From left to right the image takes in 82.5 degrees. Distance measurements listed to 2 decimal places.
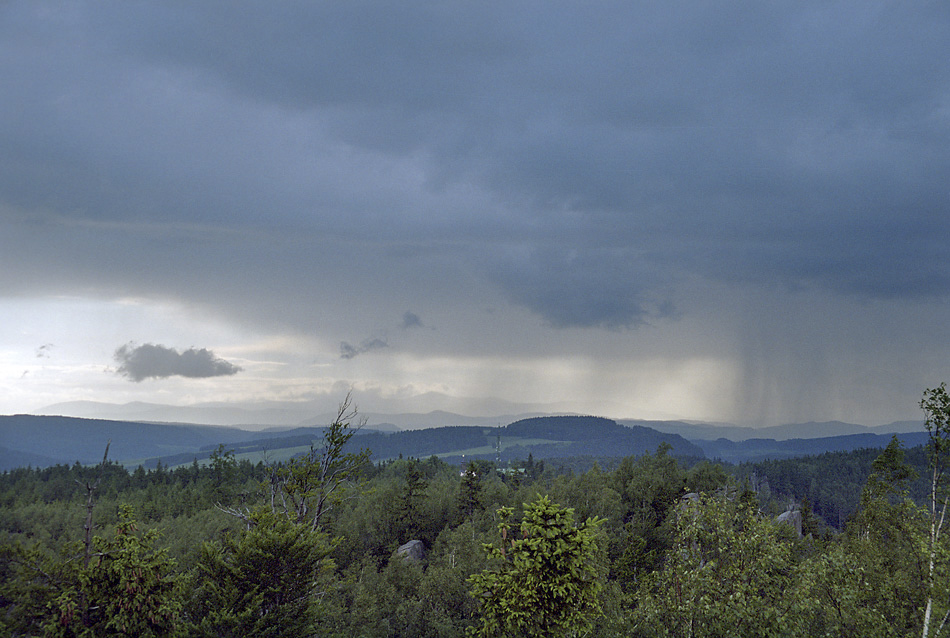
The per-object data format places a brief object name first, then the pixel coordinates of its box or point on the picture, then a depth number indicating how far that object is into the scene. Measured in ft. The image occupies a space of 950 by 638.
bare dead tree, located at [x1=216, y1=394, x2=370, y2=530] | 109.09
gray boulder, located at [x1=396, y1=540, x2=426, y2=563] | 264.35
